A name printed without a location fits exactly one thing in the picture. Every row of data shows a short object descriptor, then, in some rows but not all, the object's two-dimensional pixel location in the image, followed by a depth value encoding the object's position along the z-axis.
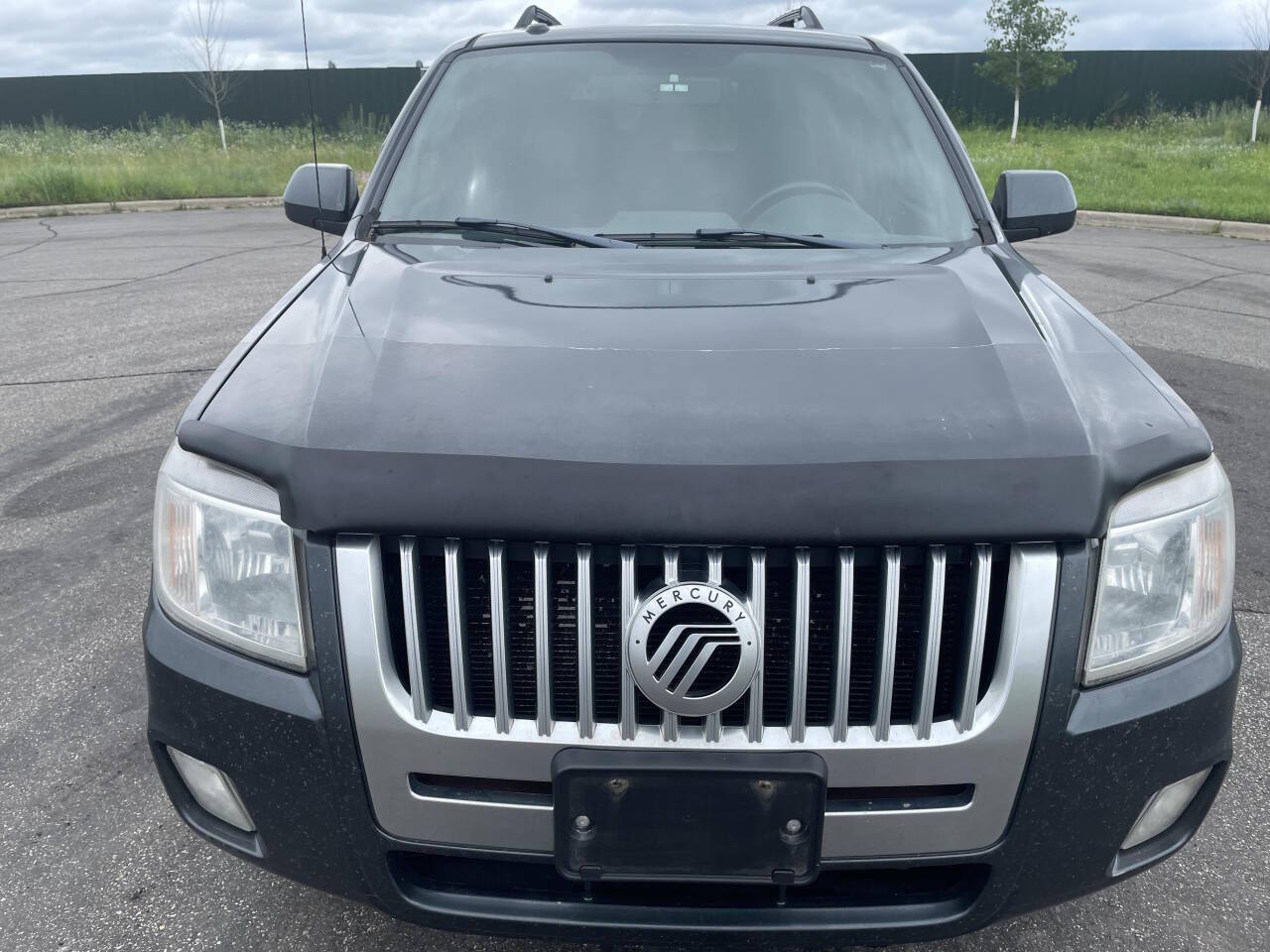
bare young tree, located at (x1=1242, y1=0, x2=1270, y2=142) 24.75
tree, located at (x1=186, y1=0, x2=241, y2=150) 27.64
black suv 1.47
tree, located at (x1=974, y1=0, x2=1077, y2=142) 31.20
